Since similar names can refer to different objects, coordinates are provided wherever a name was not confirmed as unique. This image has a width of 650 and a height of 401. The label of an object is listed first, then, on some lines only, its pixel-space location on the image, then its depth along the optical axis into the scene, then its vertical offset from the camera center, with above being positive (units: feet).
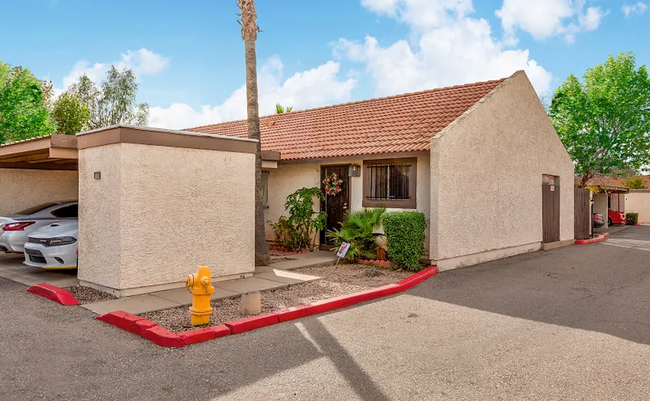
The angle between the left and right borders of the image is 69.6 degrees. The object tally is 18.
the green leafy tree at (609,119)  87.04 +14.37
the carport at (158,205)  24.08 -0.44
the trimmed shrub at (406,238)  33.12 -3.02
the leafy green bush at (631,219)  113.60 -5.97
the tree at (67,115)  110.52 +19.56
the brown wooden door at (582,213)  58.75 -2.35
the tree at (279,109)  102.78 +19.34
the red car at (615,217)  104.58 -5.04
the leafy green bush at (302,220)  42.73 -2.19
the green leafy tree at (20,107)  66.39 +13.34
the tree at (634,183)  148.25 +3.63
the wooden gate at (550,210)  49.67 -1.62
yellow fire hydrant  19.51 -4.10
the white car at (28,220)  33.91 -1.71
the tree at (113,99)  138.10 +29.29
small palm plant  36.52 -3.02
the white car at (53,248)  29.09 -3.20
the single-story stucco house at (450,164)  35.29 +2.75
